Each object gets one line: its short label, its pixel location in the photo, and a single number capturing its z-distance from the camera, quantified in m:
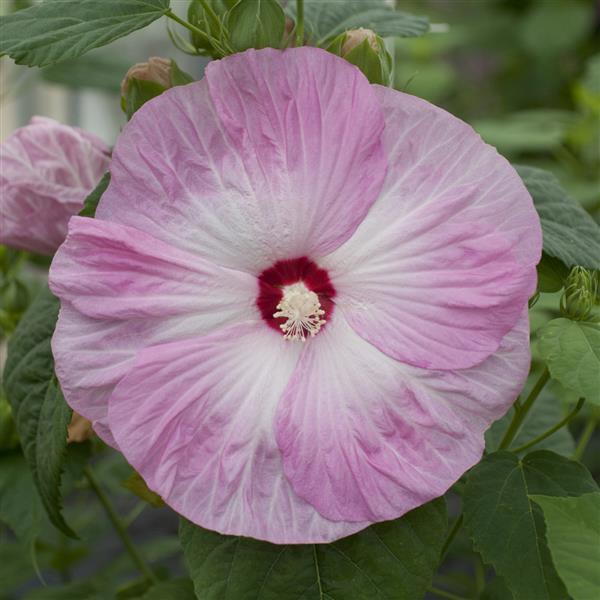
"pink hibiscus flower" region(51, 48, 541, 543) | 0.56
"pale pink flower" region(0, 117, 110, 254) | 0.69
